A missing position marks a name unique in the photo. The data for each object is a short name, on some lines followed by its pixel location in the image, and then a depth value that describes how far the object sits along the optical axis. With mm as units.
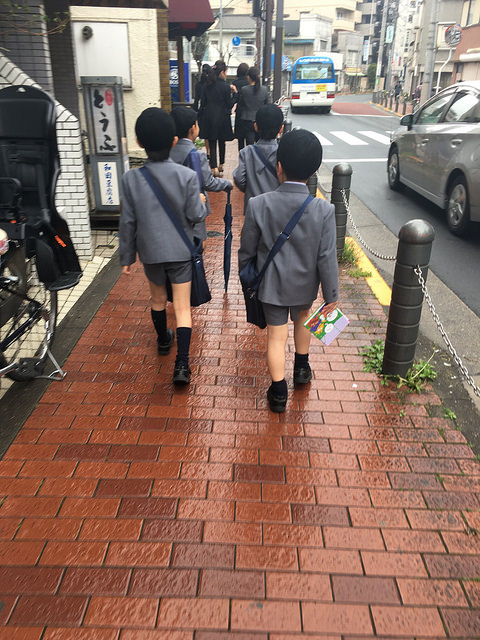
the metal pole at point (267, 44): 16516
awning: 14055
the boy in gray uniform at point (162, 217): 3254
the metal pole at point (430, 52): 19453
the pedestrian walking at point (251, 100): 9164
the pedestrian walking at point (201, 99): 9500
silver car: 6684
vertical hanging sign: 6613
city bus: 27875
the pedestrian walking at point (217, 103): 9422
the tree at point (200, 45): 32825
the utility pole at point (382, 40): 45519
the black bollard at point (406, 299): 3406
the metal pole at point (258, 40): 26991
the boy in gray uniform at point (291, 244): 2973
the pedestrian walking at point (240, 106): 9453
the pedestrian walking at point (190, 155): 3904
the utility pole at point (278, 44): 16266
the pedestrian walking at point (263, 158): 4457
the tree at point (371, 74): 66750
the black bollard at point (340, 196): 5785
